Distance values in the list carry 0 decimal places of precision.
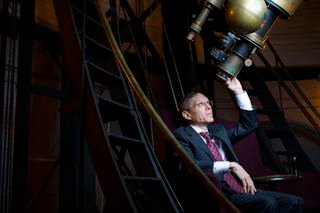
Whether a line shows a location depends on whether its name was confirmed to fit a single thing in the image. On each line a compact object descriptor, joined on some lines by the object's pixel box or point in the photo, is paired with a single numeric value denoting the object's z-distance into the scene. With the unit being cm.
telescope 250
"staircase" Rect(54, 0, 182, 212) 213
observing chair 219
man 211
